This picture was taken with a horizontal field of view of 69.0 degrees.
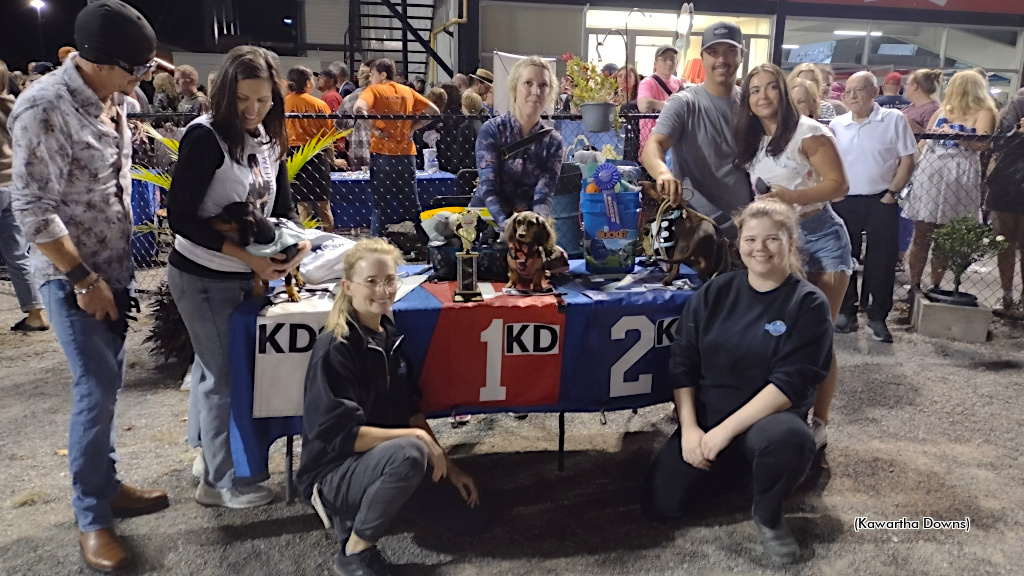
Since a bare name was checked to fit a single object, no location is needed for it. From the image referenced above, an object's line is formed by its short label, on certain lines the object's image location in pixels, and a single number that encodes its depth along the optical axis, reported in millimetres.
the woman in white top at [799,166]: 2707
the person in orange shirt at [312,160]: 5625
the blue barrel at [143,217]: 6105
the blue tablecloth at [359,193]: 6410
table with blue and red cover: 2393
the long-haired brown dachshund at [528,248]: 2529
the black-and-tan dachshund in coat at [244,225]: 2223
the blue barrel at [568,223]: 3082
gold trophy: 2477
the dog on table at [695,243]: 2654
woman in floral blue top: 2871
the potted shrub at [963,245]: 4734
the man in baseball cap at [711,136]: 2805
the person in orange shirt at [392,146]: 5602
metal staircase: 11500
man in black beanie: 1935
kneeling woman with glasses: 2094
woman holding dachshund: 2174
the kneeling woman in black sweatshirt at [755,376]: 2312
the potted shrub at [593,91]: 3471
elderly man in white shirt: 4613
